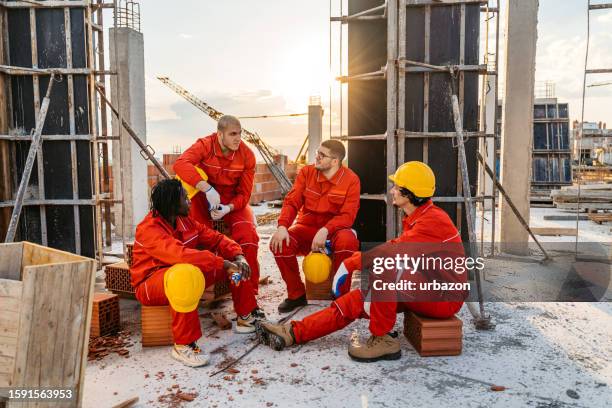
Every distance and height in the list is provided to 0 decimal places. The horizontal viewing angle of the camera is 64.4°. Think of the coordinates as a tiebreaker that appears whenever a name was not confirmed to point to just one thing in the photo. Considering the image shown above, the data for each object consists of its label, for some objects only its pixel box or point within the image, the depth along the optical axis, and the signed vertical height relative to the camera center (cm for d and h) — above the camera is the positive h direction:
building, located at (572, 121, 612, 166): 3189 +64
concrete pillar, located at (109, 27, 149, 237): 971 +93
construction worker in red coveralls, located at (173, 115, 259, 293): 482 -16
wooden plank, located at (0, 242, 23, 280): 288 -57
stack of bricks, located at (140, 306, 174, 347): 395 -131
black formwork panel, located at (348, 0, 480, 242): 597 +82
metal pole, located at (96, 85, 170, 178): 614 +23
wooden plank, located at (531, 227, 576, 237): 962 -138
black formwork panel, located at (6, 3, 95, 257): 606 +50
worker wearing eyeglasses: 480 -56
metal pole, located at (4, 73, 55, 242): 513 -2
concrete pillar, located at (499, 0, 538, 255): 778 +79
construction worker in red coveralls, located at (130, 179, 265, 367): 352 -79
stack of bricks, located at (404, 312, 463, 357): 373 -134
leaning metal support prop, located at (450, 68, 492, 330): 434 -46
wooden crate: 237 -80
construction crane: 2423 +206
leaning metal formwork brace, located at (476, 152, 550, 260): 594 -28
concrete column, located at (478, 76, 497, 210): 1518 +109
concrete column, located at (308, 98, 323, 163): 2171 +181
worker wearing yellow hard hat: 364 -109
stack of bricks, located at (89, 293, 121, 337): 415 -130
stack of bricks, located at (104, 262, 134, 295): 508 -120
